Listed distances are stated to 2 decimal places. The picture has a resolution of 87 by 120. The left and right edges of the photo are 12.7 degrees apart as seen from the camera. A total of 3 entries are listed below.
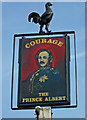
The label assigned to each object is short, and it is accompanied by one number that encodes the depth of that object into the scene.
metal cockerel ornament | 17.45
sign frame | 15.59
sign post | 15.02
